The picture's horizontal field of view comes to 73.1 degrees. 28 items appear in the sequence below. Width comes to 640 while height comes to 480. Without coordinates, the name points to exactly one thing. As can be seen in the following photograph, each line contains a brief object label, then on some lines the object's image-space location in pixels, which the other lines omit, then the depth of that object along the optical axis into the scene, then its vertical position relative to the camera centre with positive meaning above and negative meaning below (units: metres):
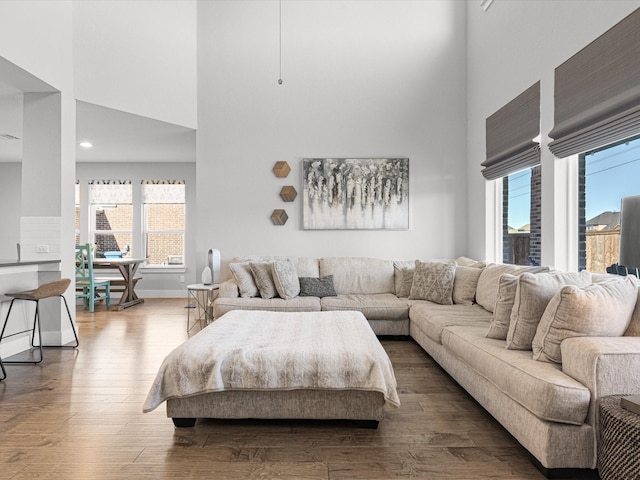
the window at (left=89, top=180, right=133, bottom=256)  8.13 +0.45
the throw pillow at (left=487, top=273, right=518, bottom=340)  2.67 -0.41
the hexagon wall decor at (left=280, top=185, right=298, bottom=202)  5.64 +0.62
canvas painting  5.63 +0.62
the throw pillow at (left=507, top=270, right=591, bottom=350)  2.38 -0.36
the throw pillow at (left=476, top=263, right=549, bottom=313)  3.89 -0.40
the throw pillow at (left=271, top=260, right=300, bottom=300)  4.71 -0.44
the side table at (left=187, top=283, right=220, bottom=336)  5.07 -0.78
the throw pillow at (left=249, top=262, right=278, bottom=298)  4.74 -0.42
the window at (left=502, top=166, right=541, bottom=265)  4.11 +0.24
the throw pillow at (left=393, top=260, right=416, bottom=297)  5.04 -0.37
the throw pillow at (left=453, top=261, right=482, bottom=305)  4.34 -0.45
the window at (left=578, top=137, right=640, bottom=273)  2.98 +0.34
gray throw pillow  4.94 -0.54
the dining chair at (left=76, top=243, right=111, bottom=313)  6.38 -0.63
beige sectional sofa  1.85 -0.62
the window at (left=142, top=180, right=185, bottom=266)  8.12 +0.30
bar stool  3.78 -0.48
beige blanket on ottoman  2.32 -0.70
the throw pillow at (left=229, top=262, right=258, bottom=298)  4.75 -0.43
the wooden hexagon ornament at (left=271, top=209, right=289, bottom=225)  5.64 +0.30
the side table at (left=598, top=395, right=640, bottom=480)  1.62 -0.79
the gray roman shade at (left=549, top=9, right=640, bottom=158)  2.71 +1.04
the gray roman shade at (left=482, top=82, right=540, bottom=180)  3.97 +1.06
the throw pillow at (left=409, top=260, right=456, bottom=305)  4.48 -0.44
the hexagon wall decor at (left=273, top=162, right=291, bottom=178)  5.63 +0.93
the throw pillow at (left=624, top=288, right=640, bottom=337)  2.15 -0.43
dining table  6.72 -0.52
